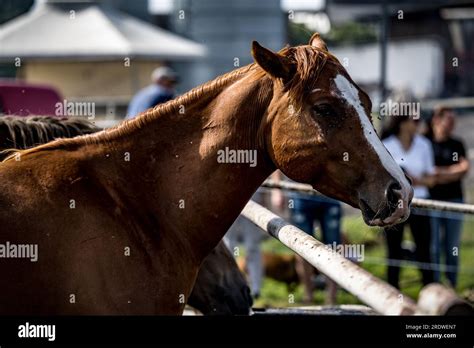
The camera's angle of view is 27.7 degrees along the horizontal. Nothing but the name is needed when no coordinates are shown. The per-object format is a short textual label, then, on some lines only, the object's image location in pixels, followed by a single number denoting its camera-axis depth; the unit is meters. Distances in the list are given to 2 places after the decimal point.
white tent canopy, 14.70
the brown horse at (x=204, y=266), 4.38
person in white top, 8.19
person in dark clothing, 8.86
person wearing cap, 8.61
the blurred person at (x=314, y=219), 8.50
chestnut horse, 3.43
